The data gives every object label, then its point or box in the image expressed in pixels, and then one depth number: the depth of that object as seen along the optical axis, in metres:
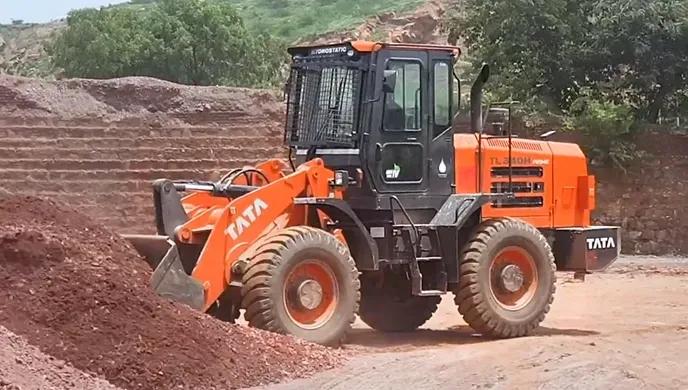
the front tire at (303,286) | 11.69
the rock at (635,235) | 26.92
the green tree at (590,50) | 27.08
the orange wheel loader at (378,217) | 11.92
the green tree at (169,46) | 37.06
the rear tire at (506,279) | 13.42
